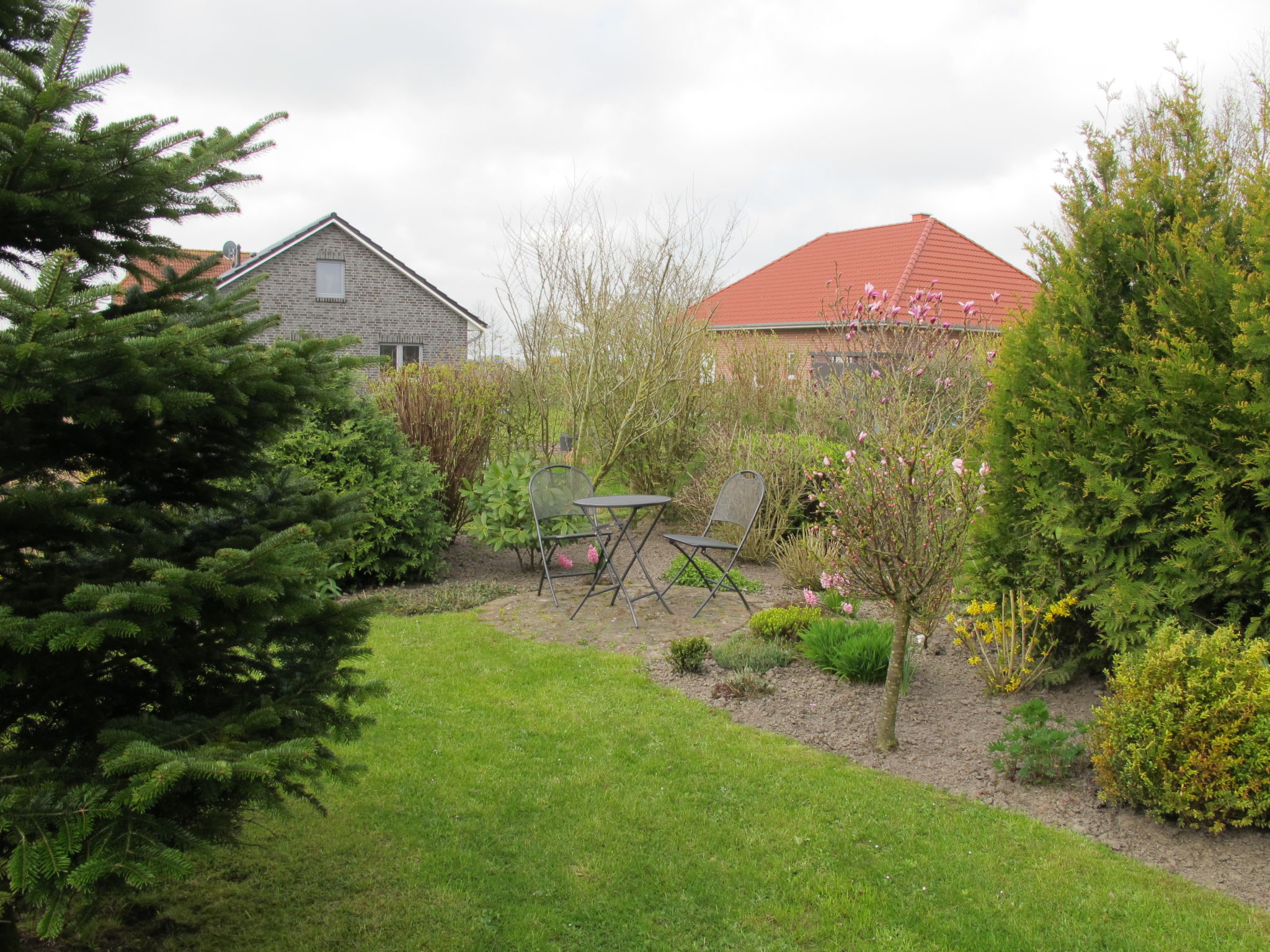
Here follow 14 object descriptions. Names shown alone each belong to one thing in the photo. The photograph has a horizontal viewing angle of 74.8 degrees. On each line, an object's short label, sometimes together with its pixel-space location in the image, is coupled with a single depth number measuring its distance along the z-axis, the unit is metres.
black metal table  6.75
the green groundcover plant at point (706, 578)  7.78
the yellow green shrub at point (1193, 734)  3.12
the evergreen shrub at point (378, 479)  7.25
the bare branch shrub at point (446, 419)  8.83
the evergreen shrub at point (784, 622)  5.68
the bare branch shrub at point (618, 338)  10.10
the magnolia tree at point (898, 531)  3.93
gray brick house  26.97
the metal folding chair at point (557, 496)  7.41
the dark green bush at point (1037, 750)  3.62
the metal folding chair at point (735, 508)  6.75
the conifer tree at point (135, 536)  1.77
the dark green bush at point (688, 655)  5.32
